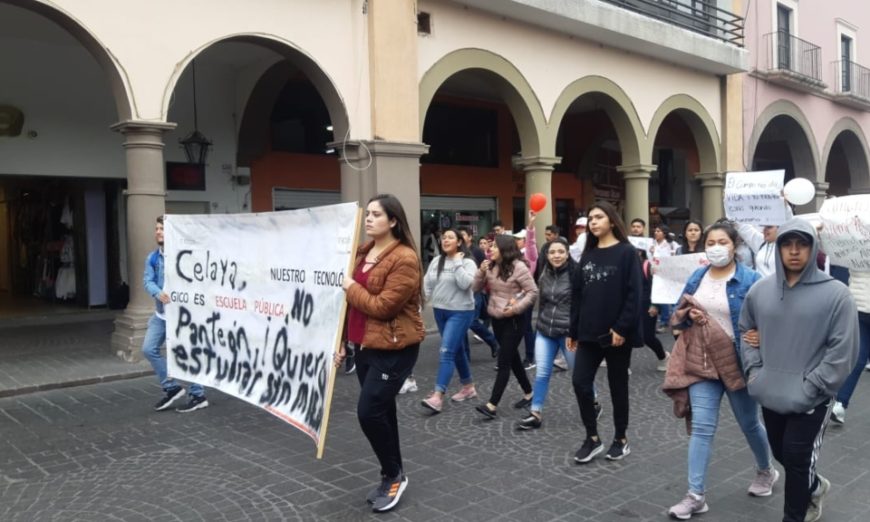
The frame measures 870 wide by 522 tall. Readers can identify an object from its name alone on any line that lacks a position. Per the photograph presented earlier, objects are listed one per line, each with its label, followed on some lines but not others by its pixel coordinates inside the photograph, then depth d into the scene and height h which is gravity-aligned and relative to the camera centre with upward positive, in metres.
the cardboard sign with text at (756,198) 7.25 +0.28
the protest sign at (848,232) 5.91 -0.07
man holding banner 6.70 -0.92
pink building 19.84 +4.02
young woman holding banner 4.21 -0.54
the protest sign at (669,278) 6.90 -0.49
